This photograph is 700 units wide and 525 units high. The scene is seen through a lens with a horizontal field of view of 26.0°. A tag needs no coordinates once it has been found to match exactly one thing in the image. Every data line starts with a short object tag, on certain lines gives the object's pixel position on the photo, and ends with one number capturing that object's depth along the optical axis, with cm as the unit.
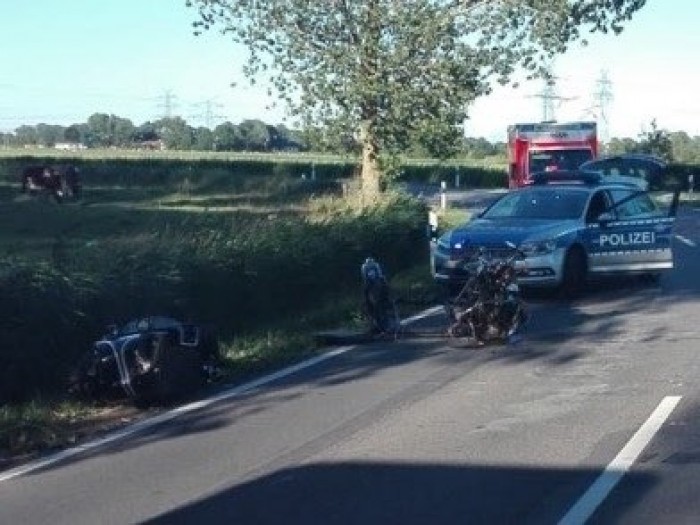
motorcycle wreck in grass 1198
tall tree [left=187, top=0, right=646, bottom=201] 3209
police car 2000
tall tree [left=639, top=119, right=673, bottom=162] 8508
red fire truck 4222
